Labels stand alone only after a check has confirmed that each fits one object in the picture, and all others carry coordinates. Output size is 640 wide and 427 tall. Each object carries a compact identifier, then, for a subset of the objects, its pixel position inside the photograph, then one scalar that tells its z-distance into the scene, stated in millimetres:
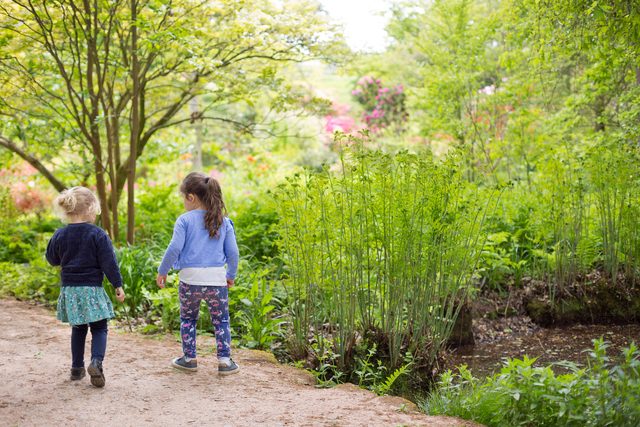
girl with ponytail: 3344
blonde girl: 3082
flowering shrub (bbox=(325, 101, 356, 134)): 19094
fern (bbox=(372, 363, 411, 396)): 3172
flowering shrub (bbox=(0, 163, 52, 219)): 9633
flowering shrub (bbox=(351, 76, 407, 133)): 16719
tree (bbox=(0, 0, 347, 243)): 5281
